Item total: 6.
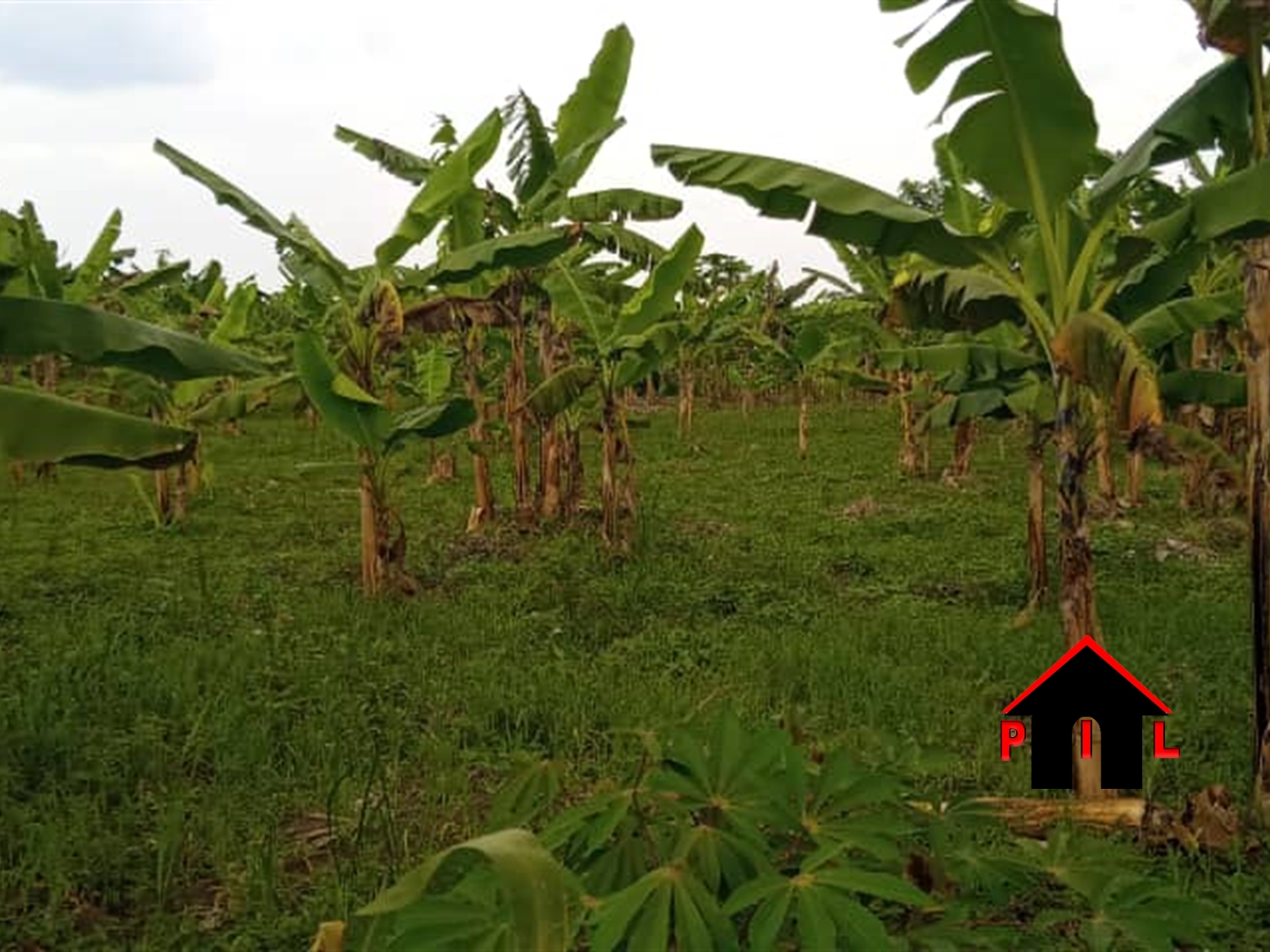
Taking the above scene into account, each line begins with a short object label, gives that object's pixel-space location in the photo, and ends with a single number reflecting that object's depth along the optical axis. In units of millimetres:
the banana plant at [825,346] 12984
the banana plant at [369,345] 6551
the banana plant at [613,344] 7934
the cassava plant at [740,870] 1689
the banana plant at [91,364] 3422
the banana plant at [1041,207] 3502
